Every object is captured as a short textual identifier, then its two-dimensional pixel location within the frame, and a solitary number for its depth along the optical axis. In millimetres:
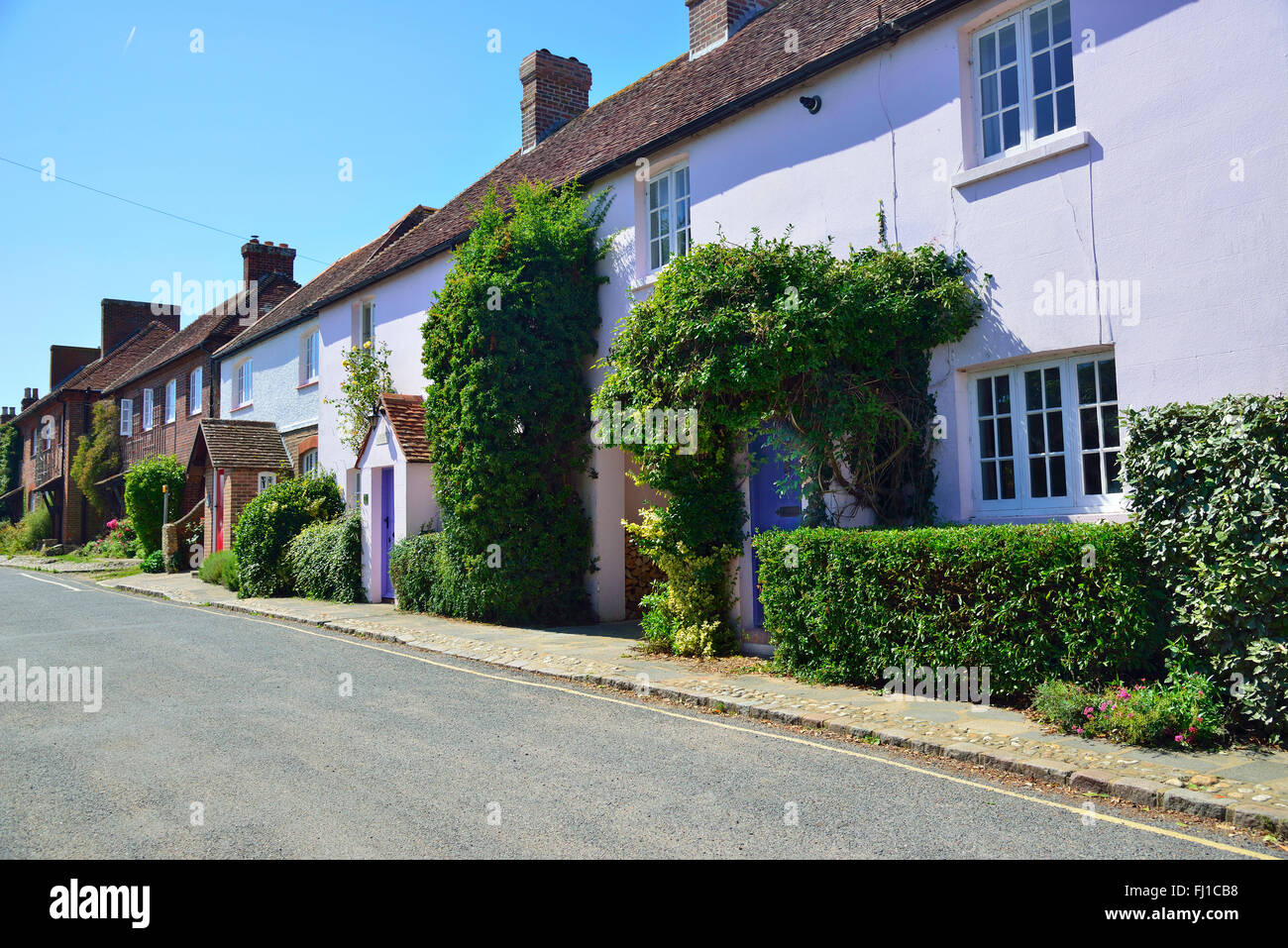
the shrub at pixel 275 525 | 18969
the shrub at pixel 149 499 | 28547
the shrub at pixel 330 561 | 17531
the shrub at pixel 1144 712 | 6105
